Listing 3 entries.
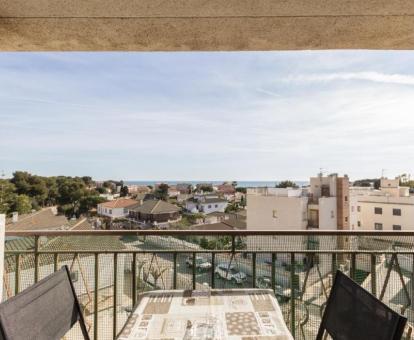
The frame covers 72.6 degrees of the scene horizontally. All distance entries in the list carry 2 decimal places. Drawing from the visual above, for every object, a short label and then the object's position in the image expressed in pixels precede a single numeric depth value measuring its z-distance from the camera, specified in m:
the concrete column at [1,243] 1.94
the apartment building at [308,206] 22.72
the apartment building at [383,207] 24.71
